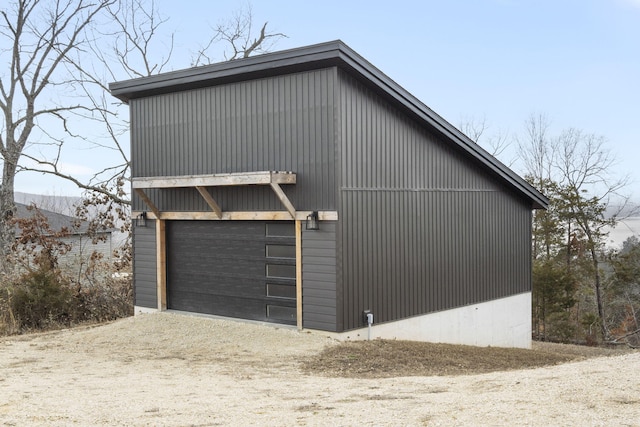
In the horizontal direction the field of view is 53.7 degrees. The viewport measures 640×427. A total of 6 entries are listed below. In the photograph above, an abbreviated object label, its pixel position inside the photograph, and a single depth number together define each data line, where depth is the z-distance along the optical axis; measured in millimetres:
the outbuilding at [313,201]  11062
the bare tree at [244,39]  24416
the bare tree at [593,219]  28719
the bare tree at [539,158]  33250
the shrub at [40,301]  14781
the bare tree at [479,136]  35000
